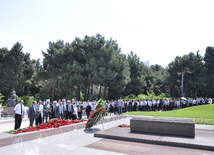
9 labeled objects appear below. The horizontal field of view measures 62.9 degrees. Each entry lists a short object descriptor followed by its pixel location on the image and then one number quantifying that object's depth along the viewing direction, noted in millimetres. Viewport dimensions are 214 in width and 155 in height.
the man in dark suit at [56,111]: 12731
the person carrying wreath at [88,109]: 14445
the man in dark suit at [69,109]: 13664
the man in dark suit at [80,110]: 14598
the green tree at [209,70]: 44000
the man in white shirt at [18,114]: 9641
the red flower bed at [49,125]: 8366
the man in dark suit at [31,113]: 10703
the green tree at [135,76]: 40812
